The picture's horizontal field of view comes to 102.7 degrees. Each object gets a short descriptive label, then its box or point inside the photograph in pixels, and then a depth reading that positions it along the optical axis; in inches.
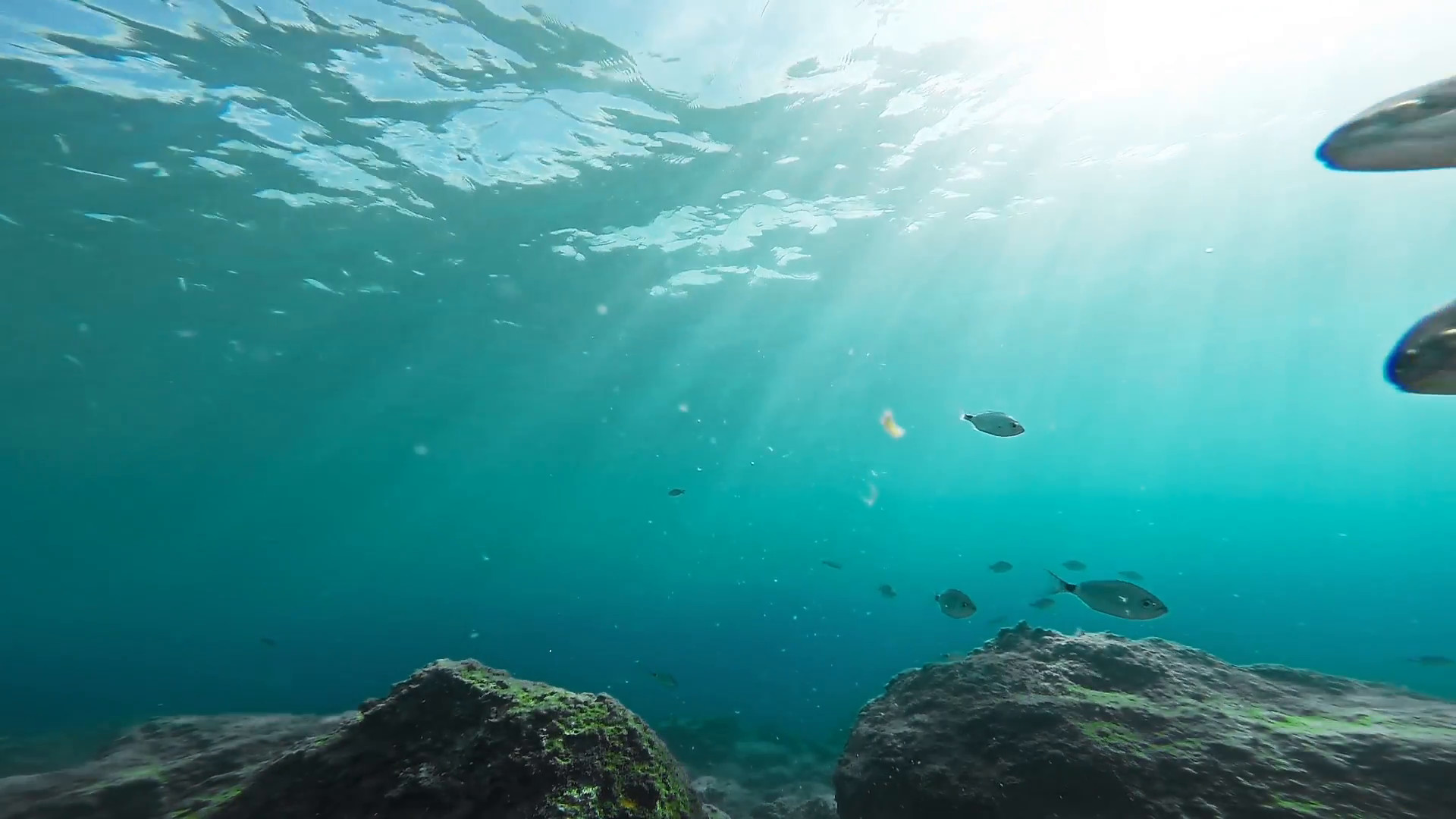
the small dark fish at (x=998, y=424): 298.5
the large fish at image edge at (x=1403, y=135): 96.3
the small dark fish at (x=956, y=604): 382.0
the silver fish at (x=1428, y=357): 94.9
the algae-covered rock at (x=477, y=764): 109.9
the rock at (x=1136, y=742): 141.3
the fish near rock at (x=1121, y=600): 234.1
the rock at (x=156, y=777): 158.2
